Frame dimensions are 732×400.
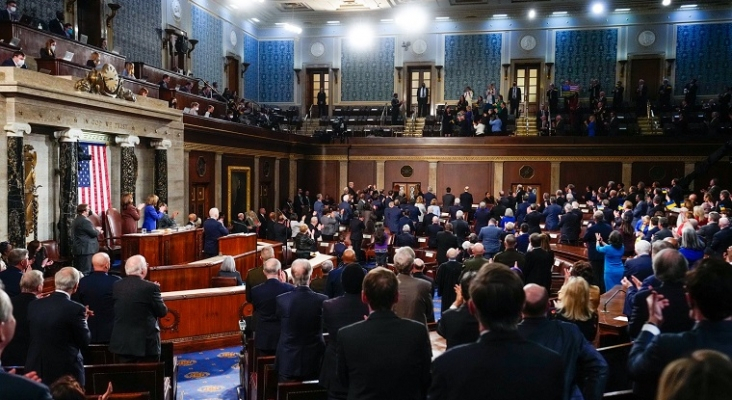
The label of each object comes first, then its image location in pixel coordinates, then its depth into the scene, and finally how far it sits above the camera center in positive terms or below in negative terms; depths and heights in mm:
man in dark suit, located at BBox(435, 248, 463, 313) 8164 -1420
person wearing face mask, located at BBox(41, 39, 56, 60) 12133 +2331
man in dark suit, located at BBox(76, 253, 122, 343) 5805 -1150
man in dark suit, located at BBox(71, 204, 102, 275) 10000 -1104
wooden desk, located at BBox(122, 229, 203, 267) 10359 -1383
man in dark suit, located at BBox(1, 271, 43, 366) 4945 -1202
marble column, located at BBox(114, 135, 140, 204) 13070 +109
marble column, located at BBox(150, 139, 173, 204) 14297 +36
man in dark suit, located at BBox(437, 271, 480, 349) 4152 -1051
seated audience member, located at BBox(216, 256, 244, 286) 9898 -1640
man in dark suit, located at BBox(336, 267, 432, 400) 3045 -922
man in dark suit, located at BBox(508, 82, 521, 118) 24109 +2994
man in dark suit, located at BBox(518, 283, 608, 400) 3186 -937
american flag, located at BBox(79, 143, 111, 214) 11977 -224
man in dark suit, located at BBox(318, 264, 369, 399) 4414 -980
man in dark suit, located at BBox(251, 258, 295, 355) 5617 -1266
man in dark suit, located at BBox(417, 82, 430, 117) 25531 +3036
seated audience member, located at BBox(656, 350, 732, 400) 1607 -539
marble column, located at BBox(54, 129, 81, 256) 11305 -253
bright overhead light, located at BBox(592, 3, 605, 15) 25412 +6934
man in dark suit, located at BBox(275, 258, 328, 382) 4855 -1300
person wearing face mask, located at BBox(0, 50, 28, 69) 10367 +1796
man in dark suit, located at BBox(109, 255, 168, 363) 5309 -1261
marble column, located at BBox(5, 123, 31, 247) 9984 -302
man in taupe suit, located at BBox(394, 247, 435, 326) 5027 -1043
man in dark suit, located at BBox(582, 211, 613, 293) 10305 -1165
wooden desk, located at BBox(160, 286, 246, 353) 8461 -2110
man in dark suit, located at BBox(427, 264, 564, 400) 2346 -731
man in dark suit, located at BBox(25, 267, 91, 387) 4430 -1227
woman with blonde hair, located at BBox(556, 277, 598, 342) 4434 -973
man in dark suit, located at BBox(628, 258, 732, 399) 2611 -642
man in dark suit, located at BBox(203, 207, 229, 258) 12203 -1279
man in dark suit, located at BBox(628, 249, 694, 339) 3664 -719
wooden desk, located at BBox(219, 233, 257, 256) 12344 -1523
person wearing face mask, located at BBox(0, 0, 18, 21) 12156 +3143
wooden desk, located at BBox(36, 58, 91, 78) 11398 +1901
